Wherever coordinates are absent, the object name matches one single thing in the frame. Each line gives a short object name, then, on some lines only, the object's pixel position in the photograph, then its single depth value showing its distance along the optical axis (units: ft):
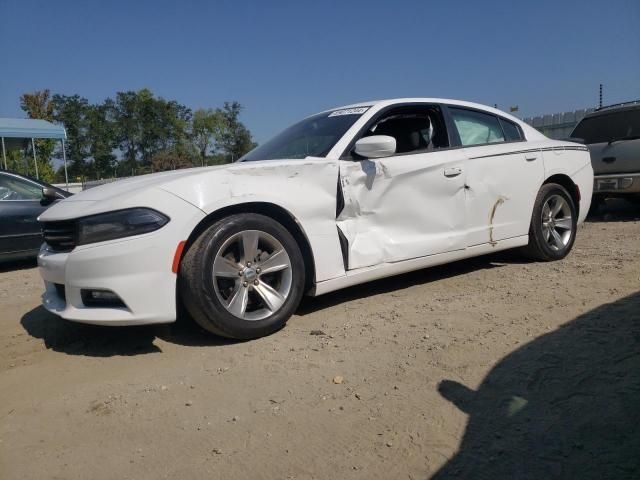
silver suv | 24.25
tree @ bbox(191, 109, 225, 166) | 174.60
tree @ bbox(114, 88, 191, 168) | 156.04
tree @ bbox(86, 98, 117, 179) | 150.41
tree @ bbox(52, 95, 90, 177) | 144.86
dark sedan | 19.83
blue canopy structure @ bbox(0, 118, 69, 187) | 52.90
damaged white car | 9.70
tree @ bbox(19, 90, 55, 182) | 120.98
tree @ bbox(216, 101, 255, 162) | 183.21
